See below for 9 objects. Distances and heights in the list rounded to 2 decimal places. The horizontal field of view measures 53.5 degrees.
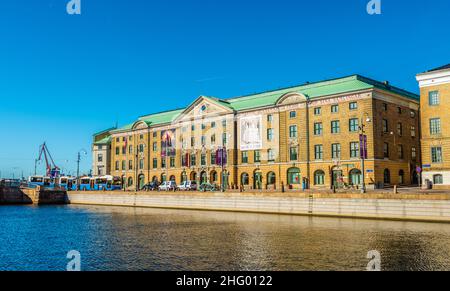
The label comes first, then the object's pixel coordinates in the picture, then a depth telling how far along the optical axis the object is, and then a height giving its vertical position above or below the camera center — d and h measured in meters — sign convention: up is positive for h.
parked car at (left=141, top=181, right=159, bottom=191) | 92.49 -2.04
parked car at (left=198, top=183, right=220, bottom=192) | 77.25 -1.97
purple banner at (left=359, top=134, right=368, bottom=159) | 55.72 +3.94
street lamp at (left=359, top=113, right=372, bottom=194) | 55.72 +3.83
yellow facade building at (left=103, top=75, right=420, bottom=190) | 74.25 +7.42
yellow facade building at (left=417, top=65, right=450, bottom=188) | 58.88 +6.69
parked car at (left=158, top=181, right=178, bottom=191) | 86.60 -1.80
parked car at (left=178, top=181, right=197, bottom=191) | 86.19 -1.78
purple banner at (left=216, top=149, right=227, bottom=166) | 80.39 +3.83
